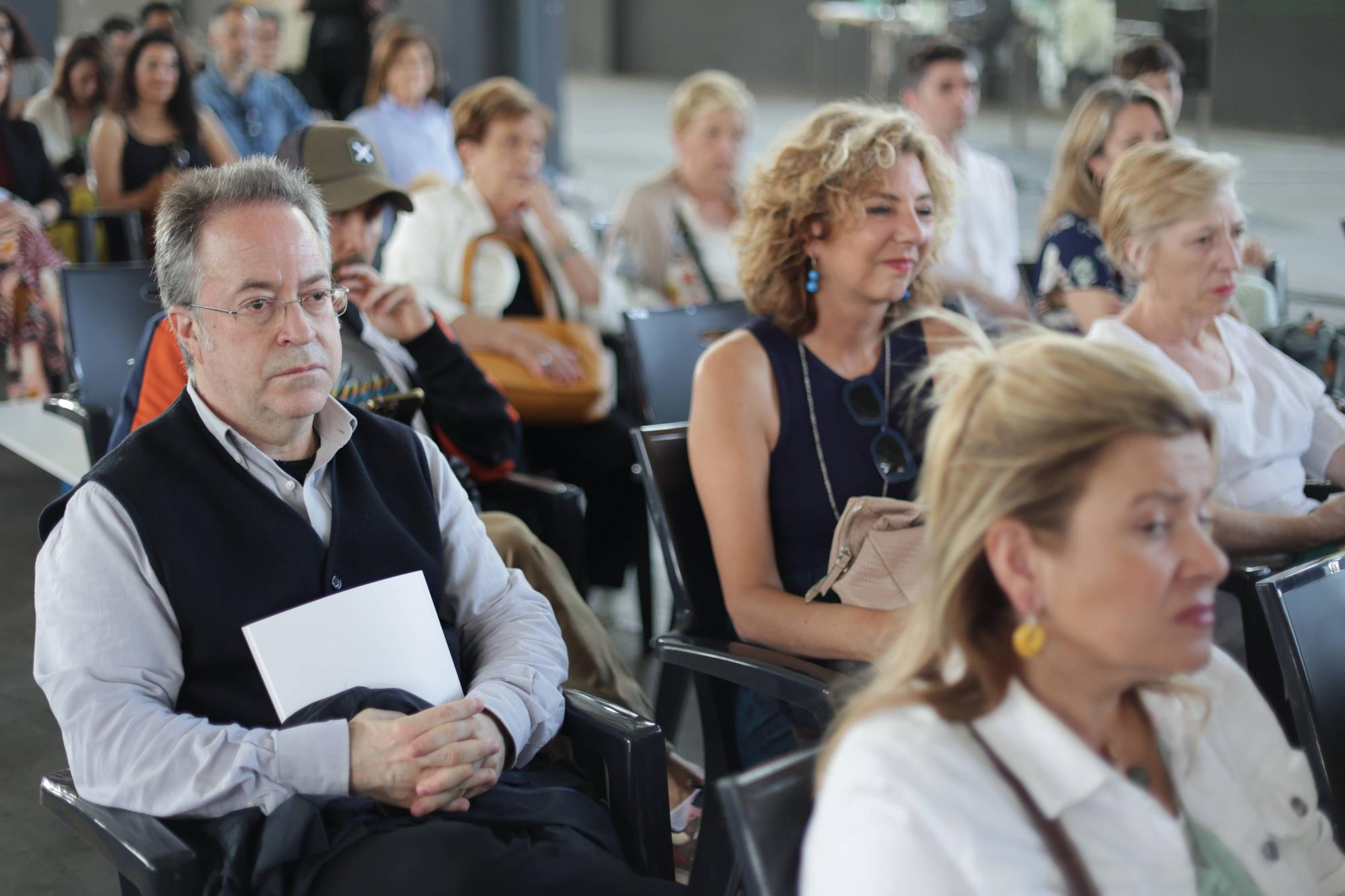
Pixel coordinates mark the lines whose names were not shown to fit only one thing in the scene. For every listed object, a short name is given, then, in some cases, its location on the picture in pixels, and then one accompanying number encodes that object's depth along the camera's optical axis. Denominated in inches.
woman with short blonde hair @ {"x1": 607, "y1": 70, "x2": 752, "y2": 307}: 163.2
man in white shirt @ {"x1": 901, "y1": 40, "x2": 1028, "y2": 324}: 169.2
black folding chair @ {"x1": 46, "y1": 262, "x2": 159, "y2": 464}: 128.6
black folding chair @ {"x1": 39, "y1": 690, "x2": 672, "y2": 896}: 56.4
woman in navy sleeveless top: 84.2
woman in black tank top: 209.2
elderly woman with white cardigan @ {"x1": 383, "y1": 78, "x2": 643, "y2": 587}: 141.7
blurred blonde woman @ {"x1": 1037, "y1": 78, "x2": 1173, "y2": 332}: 142.6
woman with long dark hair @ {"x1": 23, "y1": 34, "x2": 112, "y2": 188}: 253.9
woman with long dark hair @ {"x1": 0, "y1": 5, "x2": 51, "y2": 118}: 229.8
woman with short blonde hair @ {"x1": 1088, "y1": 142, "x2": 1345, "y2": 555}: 97.5
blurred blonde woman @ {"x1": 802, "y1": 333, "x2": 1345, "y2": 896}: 40.6
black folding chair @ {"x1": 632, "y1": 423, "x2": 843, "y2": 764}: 81.4
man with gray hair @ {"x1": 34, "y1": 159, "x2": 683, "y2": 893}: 60.2
